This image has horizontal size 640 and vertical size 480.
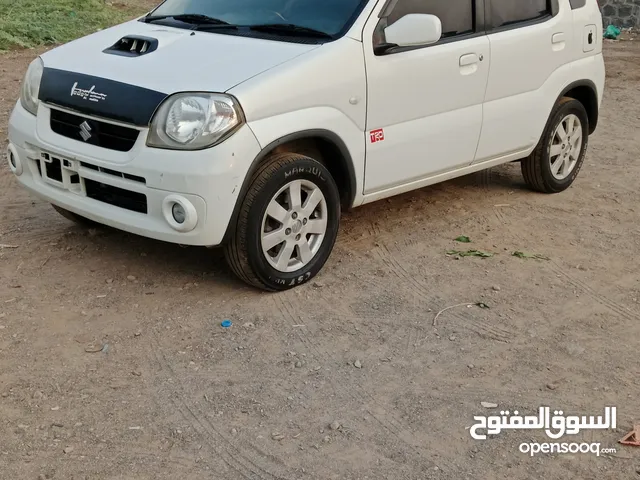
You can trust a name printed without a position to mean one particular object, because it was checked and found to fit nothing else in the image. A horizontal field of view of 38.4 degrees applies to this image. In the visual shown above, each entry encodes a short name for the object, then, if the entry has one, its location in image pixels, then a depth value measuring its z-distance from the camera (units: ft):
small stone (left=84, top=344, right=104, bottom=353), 14.62
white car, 15.33
